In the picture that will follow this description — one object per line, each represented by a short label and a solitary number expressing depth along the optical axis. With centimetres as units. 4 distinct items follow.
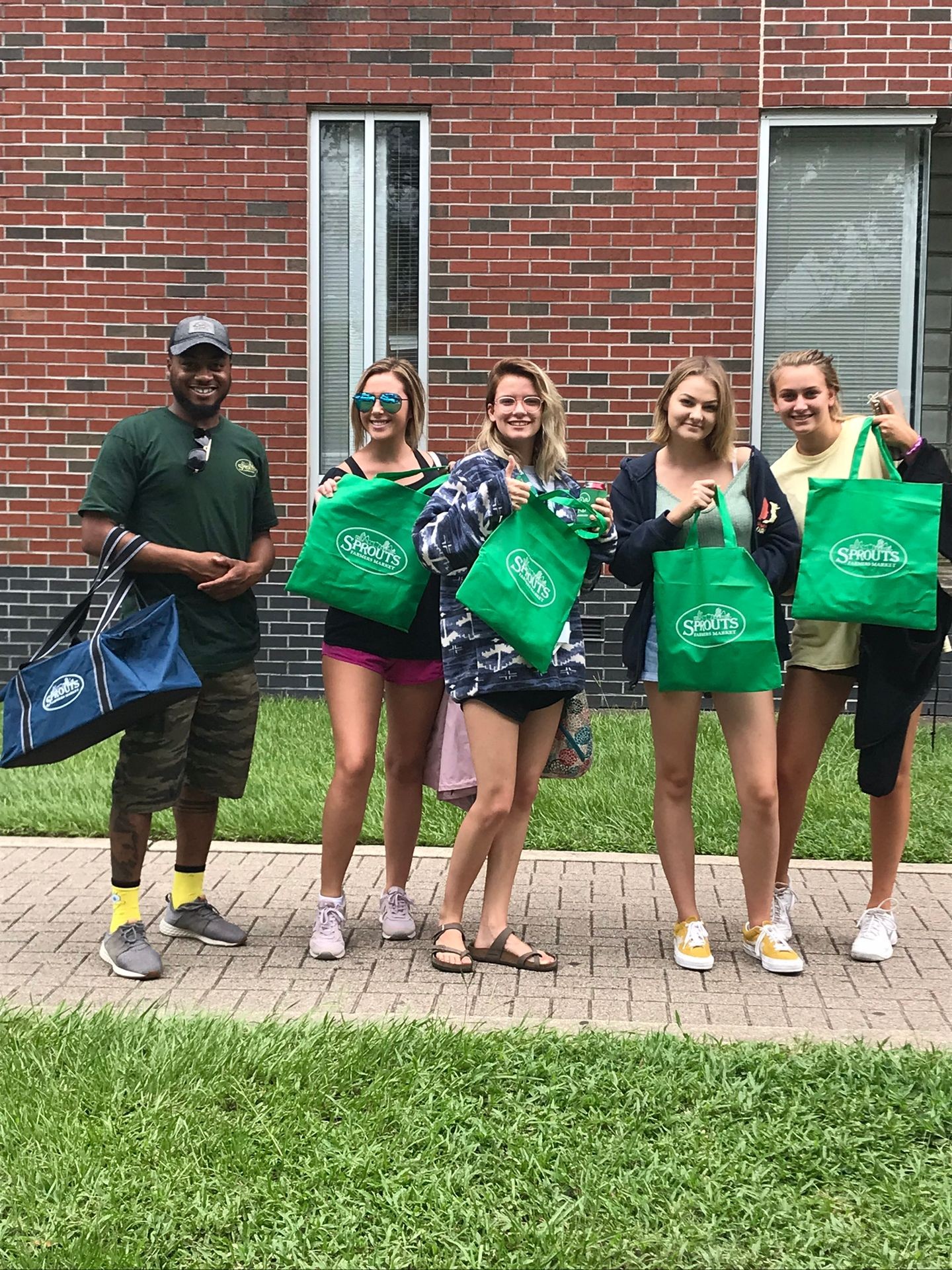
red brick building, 893
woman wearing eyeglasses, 452
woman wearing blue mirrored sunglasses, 482
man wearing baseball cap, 466
